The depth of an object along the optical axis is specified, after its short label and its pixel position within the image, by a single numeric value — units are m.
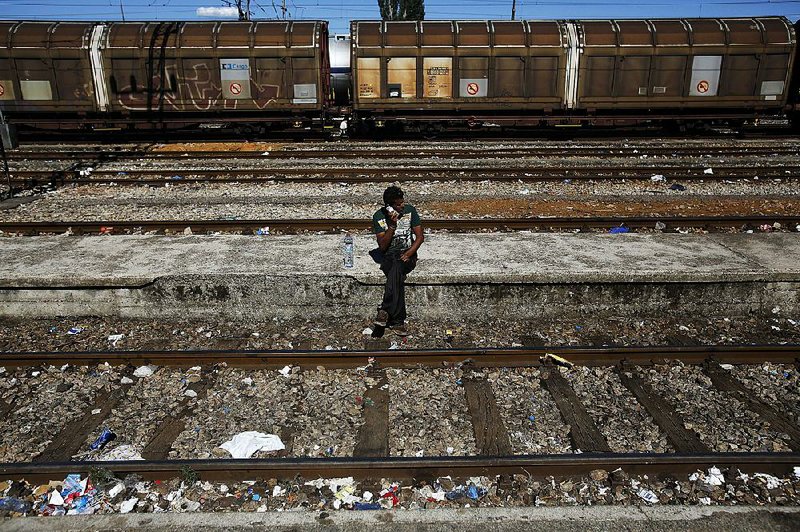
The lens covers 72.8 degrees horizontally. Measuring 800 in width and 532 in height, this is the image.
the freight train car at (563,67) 18.39
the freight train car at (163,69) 18.38
